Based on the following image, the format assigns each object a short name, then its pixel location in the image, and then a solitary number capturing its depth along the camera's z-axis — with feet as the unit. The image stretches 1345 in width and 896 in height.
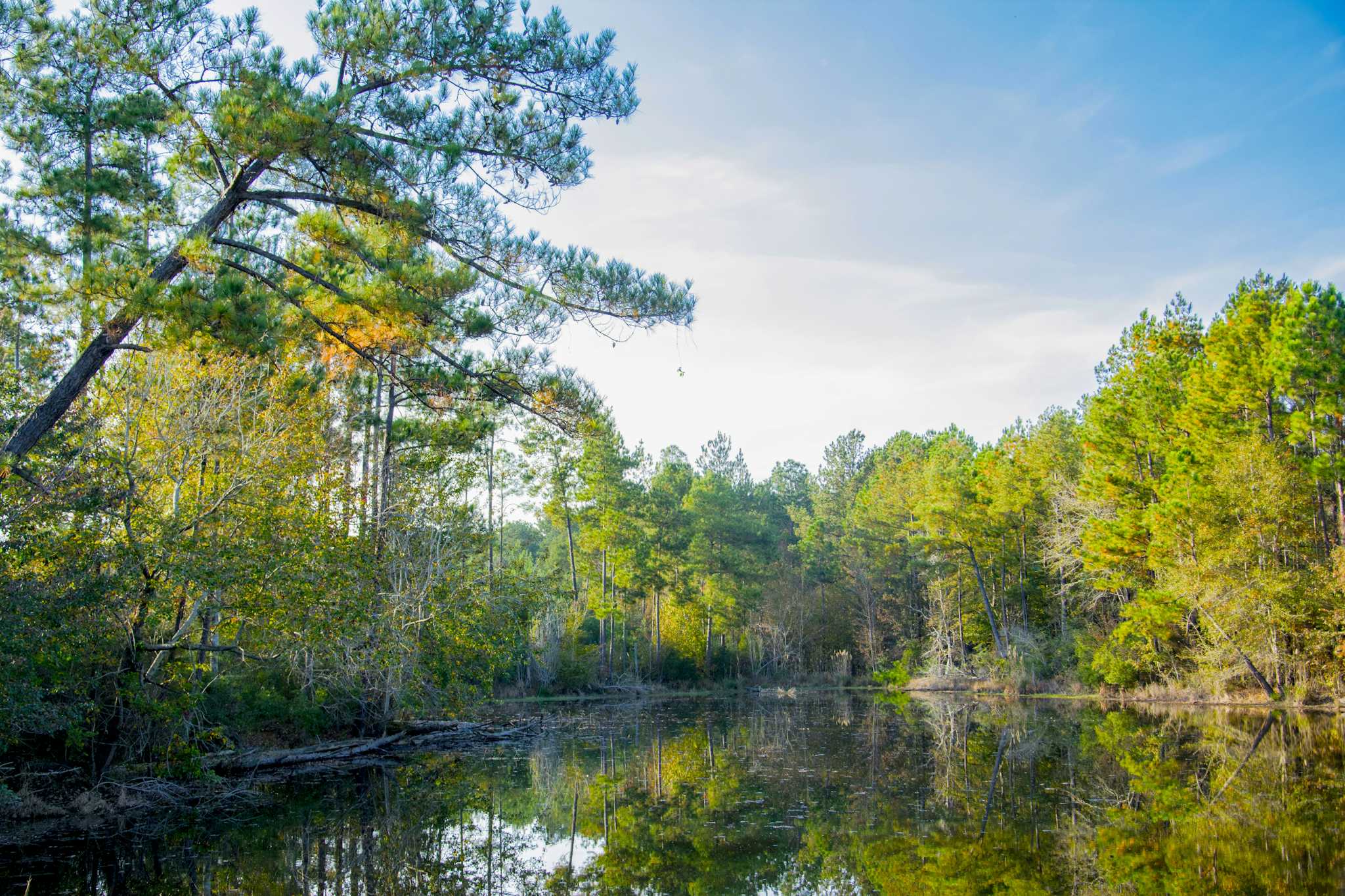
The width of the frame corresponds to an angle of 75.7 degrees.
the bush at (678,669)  131.64
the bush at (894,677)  118.93
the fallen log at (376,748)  44.52
